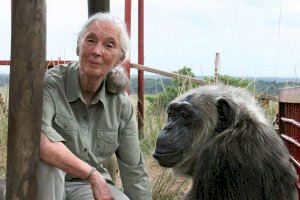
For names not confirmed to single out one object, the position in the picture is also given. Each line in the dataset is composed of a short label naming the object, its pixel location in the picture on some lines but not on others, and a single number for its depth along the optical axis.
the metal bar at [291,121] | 3.75
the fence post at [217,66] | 6.47
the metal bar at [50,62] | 6.94
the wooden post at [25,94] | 2.80
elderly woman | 3.36
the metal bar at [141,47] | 8.10
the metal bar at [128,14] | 7.50
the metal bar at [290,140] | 3.80
